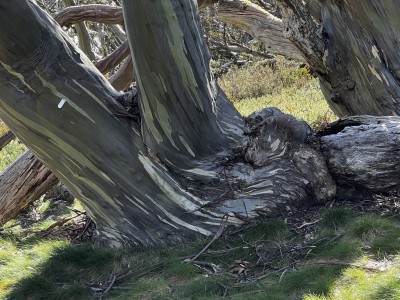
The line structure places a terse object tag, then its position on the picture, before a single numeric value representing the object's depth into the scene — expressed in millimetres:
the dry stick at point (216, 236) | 4466
